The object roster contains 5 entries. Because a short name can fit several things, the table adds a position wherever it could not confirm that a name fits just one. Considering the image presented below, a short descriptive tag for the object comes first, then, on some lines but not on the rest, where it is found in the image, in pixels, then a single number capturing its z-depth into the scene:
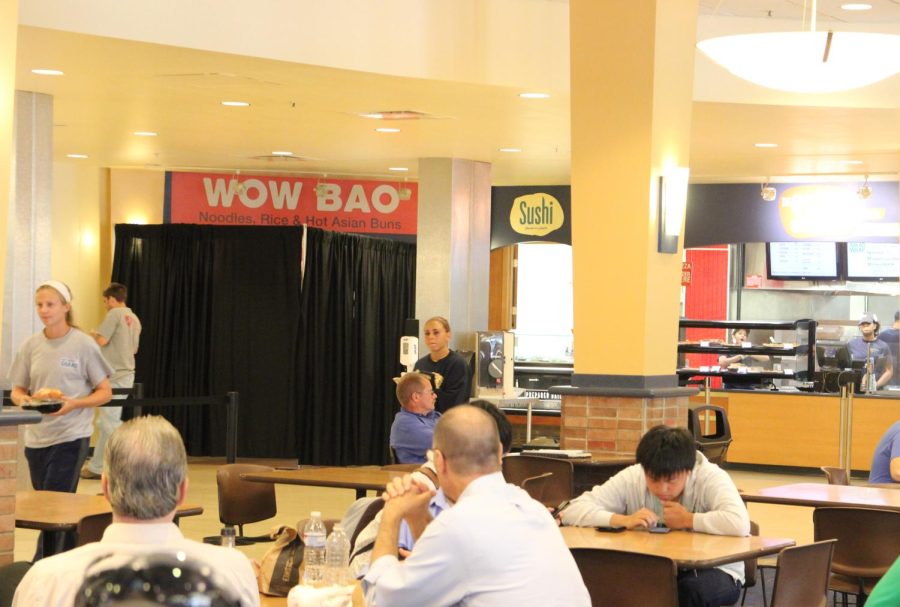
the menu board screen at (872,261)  16.08
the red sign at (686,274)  17.08
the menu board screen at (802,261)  16.27
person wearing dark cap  13.91
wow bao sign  15.17
